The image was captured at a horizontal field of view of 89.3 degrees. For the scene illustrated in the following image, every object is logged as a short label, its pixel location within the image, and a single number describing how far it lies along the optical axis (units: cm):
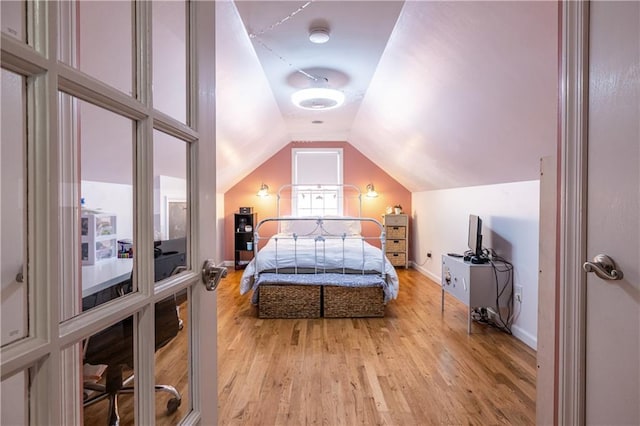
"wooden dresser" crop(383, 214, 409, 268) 541
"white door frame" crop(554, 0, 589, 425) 84
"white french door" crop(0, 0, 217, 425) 35
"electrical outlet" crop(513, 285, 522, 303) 267
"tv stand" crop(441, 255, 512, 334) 273
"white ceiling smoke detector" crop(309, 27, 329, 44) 216
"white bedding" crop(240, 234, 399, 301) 326
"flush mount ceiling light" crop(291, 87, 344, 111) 275
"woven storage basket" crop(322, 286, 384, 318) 312
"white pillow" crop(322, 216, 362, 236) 539
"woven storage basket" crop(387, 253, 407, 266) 539
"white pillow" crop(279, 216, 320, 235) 538
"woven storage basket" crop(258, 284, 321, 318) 313
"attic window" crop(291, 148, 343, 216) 585
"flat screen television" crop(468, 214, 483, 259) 293
